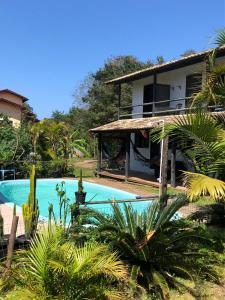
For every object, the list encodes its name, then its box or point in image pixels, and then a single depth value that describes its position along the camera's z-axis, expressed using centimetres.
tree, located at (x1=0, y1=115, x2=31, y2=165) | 1281
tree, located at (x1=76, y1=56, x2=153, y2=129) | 2308
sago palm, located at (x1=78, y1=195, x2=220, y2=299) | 339
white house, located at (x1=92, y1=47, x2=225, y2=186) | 1155
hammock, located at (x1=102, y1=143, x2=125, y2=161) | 1511
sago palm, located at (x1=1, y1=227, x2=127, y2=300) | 270
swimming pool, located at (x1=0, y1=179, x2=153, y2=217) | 999
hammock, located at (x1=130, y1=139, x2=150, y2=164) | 1240
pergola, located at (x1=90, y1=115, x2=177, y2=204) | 1065
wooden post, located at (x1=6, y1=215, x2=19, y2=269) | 344
